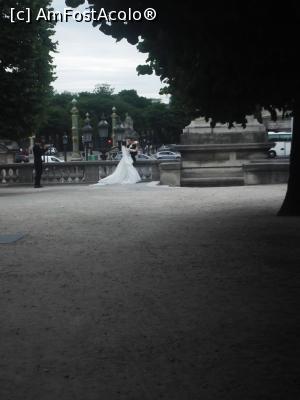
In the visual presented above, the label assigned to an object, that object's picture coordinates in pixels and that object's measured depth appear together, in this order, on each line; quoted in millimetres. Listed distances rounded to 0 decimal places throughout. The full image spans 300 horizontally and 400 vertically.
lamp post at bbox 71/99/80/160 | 56788
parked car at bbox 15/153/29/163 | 72100
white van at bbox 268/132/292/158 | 57375
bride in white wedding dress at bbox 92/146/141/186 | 28891
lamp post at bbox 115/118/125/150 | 42097
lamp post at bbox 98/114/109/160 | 36625
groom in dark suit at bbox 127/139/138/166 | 30245
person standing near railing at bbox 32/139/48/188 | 27234
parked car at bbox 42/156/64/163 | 56716
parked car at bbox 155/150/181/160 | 64356
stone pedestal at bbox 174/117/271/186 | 24406
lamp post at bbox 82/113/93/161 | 38875
